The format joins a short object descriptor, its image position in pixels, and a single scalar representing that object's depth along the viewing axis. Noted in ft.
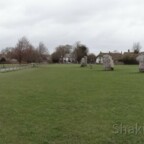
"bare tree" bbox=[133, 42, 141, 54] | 224.62
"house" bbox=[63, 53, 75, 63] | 230.42
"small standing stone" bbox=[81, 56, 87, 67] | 126.36
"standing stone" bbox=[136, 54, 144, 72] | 68.39
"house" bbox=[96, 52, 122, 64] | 227.94
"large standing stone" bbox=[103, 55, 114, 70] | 85.70
